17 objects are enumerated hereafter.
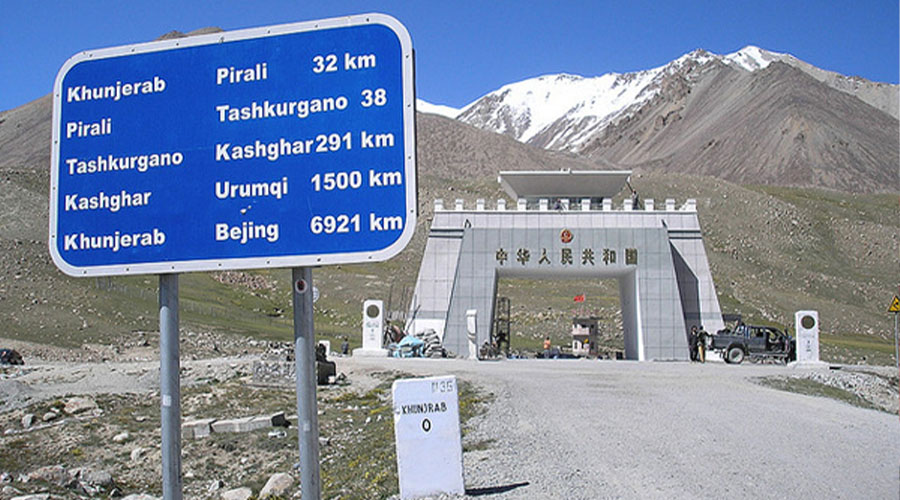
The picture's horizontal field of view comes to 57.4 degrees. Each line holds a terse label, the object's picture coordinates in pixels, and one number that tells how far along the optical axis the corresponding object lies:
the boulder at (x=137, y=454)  14.54
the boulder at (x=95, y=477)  12.82
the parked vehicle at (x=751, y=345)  30.79
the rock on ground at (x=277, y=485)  11.02
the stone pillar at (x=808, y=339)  29.12
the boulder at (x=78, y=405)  18.83
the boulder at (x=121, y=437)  15.78
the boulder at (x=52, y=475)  12.73
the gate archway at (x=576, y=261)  31.22
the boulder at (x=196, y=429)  15.75
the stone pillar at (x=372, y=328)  30.80
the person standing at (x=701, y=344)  30.77
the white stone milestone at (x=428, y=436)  7.86
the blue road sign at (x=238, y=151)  4.39
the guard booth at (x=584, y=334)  39.19
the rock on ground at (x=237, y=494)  11.09
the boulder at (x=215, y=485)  12.42
